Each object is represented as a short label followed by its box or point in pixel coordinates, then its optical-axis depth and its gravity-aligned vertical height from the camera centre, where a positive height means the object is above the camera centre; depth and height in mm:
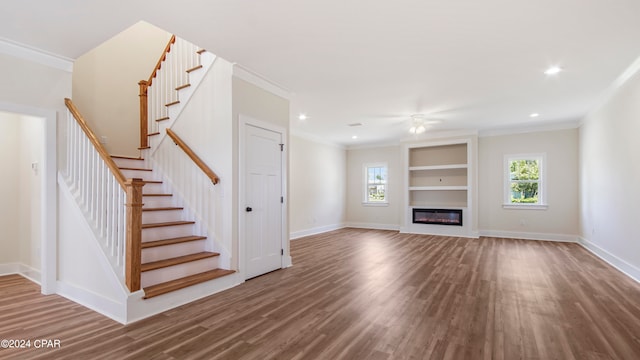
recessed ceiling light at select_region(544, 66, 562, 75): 3867 +1443
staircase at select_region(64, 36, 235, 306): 2842 -182
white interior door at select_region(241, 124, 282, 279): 3996 -298
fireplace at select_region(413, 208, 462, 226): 7785 -960
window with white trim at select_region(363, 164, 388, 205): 9484 -122
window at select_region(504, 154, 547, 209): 7289 -29
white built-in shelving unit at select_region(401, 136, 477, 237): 7668 +13
